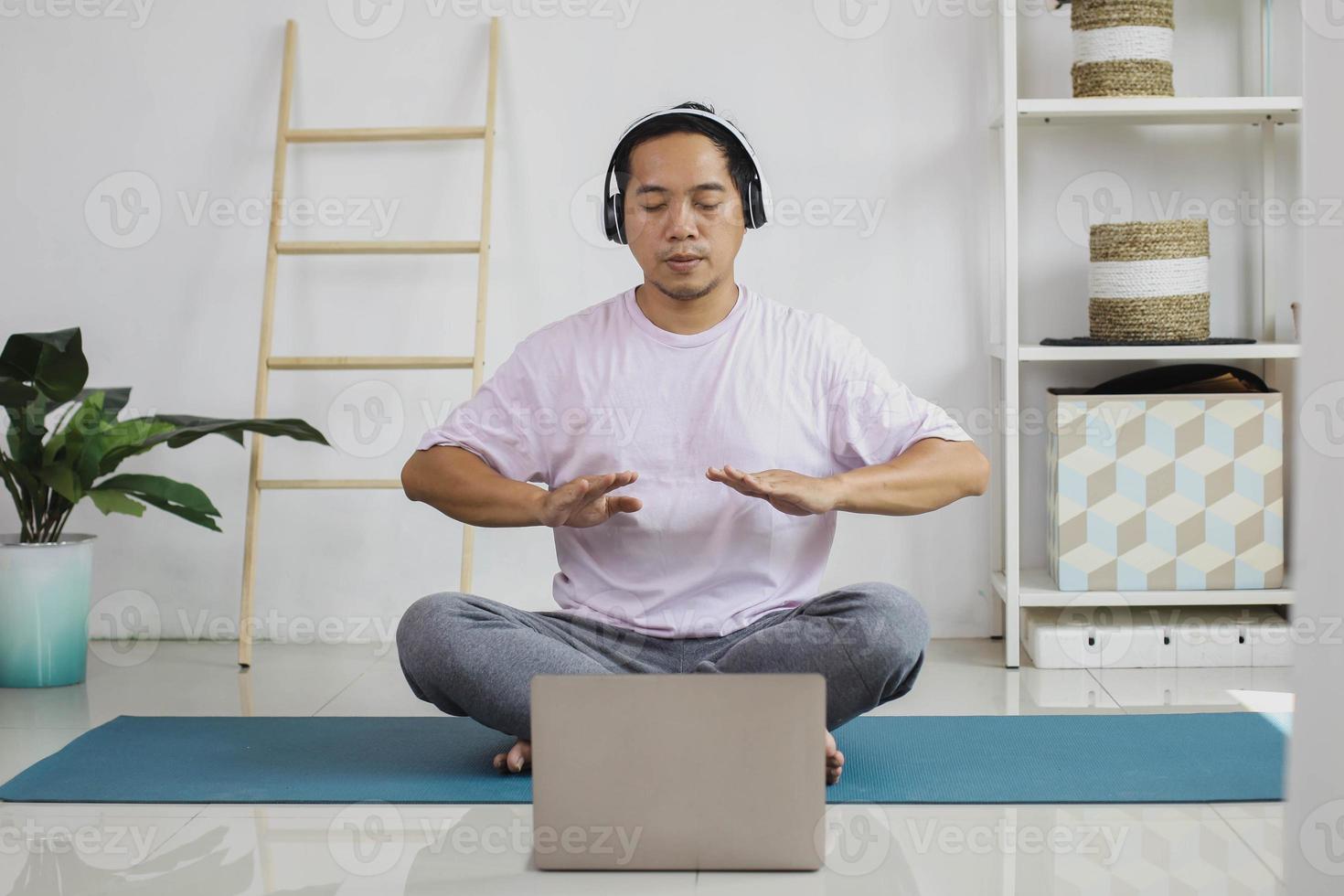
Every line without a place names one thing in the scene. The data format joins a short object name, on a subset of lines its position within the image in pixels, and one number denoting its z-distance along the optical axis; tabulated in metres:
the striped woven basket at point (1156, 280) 2.95
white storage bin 2.95
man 2.05
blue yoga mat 2.04
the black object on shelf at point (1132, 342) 2.96
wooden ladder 3.17
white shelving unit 2.93
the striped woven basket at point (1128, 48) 2.97
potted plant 2.86
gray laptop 1.62
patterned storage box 2.96
